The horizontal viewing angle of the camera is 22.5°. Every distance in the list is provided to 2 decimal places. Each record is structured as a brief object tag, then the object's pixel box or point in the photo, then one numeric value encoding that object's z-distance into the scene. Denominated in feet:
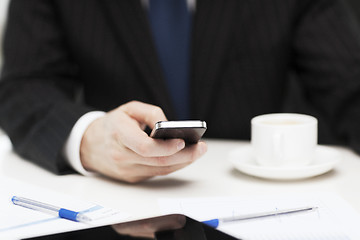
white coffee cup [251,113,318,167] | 3.78
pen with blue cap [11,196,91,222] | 3.34
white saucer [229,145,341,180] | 3.72
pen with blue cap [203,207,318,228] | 3.25
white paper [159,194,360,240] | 3.18
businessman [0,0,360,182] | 4.78
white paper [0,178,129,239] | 3.27
